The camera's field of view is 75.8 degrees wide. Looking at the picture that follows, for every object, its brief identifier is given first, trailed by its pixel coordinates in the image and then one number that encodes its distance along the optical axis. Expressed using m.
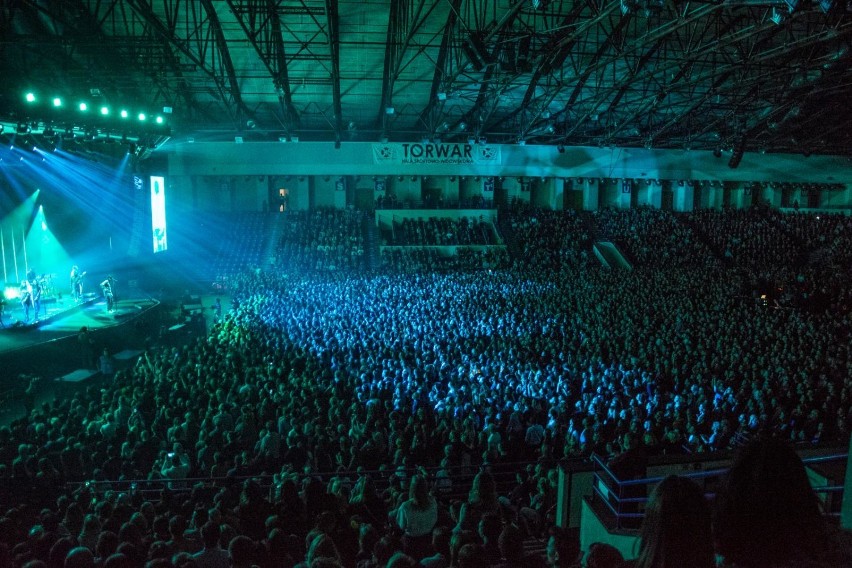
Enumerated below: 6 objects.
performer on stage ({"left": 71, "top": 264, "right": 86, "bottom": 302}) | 17.94
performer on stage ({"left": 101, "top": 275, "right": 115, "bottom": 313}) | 16.84
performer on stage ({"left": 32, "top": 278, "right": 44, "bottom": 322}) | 15.41
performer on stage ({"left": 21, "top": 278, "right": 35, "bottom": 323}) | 14.74
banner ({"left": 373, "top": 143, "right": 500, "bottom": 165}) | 26.97
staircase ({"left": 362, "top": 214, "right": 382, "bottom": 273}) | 25.45
